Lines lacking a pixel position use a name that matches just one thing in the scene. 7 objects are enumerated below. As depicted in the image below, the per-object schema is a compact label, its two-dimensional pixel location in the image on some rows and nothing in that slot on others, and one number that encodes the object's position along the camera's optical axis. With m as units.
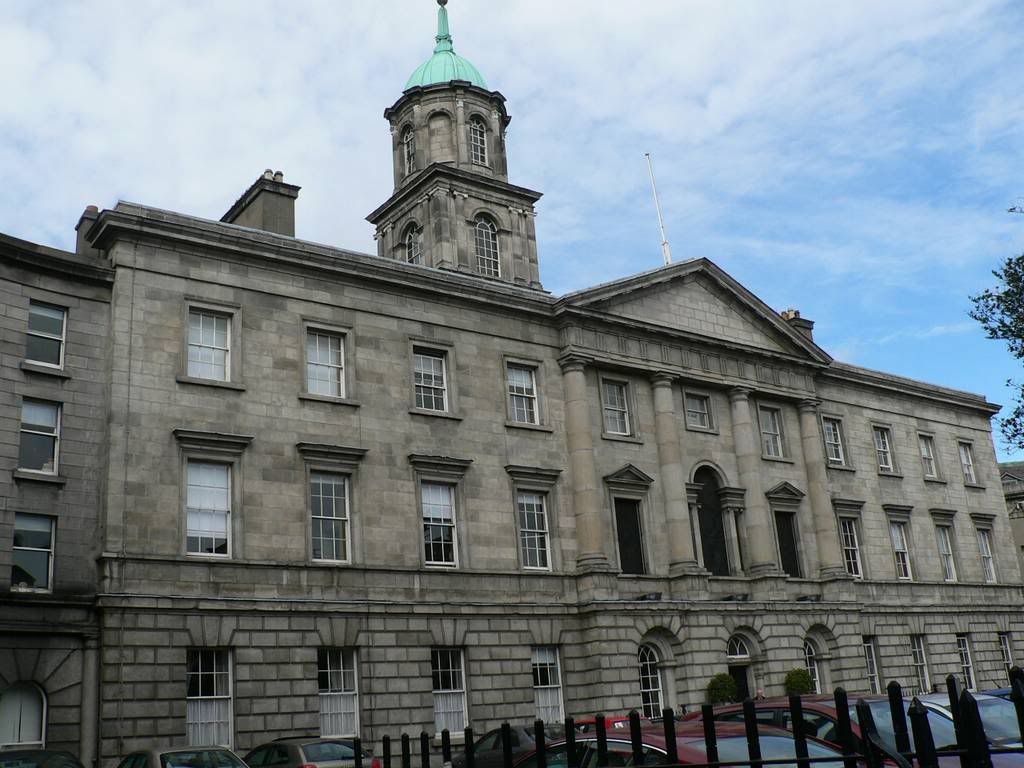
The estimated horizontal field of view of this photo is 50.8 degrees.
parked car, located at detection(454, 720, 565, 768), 21.41
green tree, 41.03
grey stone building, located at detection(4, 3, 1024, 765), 26.84
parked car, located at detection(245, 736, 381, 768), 20.72
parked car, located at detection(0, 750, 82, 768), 17.50
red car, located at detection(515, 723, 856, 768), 11.40
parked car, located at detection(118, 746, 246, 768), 18.50
